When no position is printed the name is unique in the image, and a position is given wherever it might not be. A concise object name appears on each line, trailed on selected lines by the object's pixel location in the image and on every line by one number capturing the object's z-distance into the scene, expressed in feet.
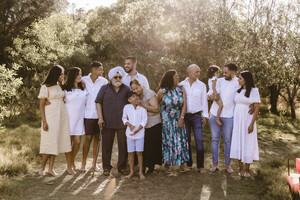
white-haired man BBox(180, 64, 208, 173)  20.80
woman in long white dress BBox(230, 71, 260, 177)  19.90
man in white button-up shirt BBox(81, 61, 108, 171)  20.95
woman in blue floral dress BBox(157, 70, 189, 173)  20.39
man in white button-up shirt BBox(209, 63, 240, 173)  20.81
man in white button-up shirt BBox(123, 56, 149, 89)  21.42
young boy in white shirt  19.74
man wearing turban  20.15
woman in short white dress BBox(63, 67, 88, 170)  20.53
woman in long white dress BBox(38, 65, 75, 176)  19.53
